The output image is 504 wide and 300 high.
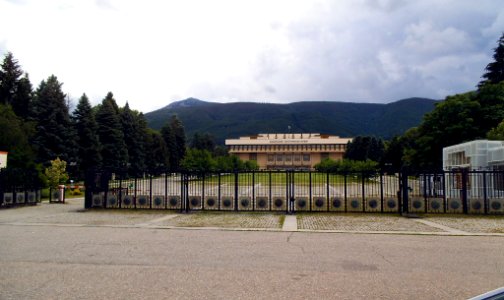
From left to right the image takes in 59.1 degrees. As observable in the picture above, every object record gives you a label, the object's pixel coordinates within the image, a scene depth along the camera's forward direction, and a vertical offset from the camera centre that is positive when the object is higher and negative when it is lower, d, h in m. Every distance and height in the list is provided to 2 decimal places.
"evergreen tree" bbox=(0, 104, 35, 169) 35.88 +2.69
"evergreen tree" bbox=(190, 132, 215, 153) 125.94 +8.66
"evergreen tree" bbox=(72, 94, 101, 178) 57.28 +4.85
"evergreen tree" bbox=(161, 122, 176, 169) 93.50 +6.75
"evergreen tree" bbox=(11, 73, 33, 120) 60.25 +10.35
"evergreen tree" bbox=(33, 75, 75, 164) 50.25 +5.20
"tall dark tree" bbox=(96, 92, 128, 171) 64.76 +5.52
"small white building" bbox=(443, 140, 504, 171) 25.39 +0.95
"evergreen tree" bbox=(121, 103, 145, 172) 72.38 +5.75
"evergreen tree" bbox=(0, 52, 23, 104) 62.44 +13.42
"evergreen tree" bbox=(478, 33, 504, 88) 61.03 +14.28
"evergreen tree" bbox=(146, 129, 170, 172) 81.75 +4.07
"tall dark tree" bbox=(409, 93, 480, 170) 48.25 +4.69
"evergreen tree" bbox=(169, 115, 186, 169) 93.81 +6.65
